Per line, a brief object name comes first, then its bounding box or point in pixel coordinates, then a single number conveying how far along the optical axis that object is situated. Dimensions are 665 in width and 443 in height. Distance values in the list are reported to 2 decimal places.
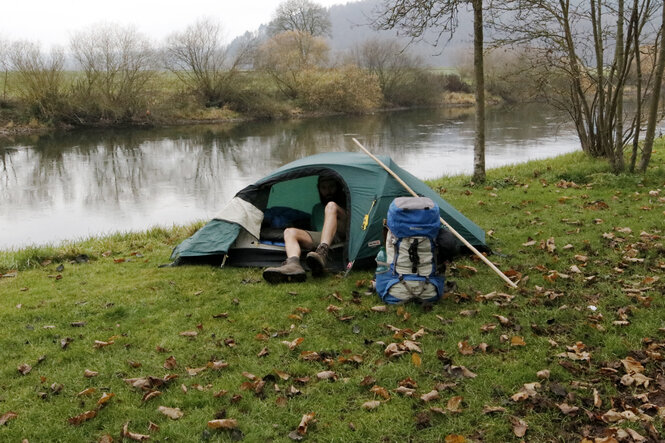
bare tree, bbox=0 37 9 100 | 28.31
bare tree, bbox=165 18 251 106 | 35.09
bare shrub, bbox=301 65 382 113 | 37.00
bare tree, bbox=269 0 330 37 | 55.91
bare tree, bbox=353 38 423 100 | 42.53
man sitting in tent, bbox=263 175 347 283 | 5.46
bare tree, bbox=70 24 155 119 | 30.00
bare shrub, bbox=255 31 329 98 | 38.03
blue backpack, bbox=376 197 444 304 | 4.72
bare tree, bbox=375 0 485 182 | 9.05
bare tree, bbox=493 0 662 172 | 9.21
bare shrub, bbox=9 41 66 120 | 28.42
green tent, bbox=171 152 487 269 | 5.80
